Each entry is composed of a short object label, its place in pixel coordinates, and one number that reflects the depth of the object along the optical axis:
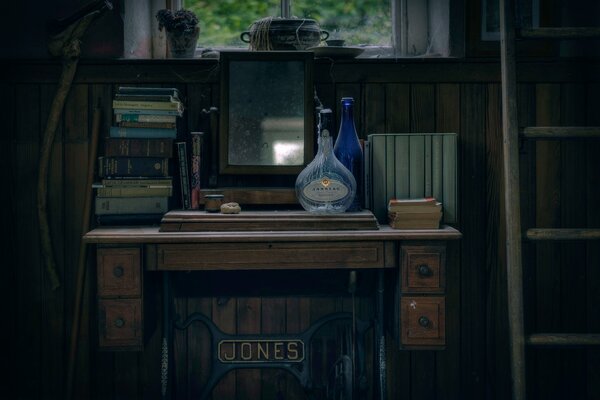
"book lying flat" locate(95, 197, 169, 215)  2.56
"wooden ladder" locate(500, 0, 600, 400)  2.43
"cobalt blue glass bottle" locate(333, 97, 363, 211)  2.64
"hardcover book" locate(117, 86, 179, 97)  2.59
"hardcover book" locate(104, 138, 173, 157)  2.60
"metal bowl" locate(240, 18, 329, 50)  2.76
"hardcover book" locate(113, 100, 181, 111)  2.59
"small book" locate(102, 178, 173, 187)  2.58
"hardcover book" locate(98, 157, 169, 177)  2.59
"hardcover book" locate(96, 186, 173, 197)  2.57
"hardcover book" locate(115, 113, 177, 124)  2.60
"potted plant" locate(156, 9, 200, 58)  2.78
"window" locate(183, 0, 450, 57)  3.02
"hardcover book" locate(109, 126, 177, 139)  2.61
